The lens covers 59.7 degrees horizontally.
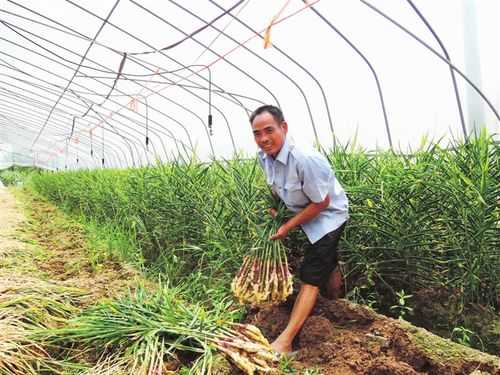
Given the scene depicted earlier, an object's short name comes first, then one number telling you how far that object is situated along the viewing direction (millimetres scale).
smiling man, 1956
